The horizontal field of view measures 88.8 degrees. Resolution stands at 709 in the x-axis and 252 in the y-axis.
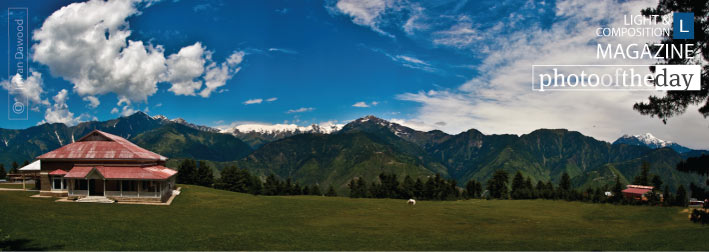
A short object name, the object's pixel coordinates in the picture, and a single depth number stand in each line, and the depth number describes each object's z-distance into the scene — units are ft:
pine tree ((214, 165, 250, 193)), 295.89
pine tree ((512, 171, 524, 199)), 303.48
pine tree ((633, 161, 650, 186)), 345.72
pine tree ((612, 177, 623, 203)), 262.63
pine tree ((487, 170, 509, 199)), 322.14
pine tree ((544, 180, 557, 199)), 292.12
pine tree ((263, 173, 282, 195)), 311.88
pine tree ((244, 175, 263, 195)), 312.25
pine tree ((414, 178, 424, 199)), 304.50
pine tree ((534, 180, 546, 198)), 298.76
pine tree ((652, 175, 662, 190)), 340.98
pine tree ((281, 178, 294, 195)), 314.76
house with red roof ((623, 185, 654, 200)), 292.71
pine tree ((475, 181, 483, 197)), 347.15
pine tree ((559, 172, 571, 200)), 307.52
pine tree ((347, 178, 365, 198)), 356.38
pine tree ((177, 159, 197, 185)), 285.64
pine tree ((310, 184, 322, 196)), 327.92
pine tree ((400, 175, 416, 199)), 309.73
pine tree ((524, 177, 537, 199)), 297.88
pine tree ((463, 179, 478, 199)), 341.72
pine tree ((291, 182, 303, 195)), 315.17
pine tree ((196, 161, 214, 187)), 293.23
